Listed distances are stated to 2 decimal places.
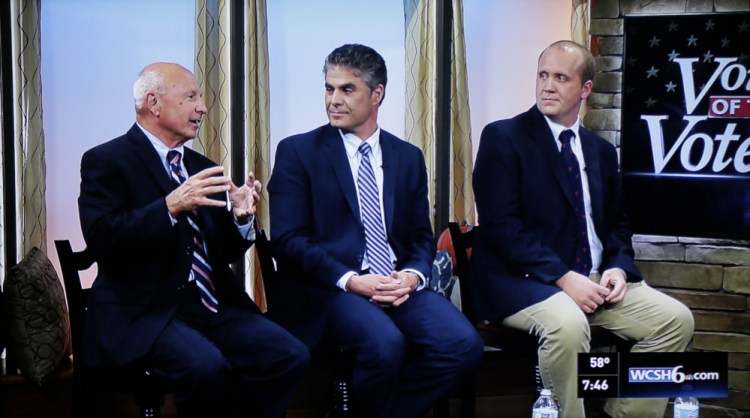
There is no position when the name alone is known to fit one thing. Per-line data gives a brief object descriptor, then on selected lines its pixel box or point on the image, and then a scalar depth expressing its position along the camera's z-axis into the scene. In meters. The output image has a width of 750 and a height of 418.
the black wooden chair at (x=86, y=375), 6.10
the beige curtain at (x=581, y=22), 8.89
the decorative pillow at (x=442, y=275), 7.80
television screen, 8.22
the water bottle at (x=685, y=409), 5.18
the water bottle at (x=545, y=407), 5.37
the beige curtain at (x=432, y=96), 8.91
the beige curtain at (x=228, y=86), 8.35
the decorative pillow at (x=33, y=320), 6.91
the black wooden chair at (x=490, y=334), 7.23
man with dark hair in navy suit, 6.62
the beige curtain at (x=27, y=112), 8.00
